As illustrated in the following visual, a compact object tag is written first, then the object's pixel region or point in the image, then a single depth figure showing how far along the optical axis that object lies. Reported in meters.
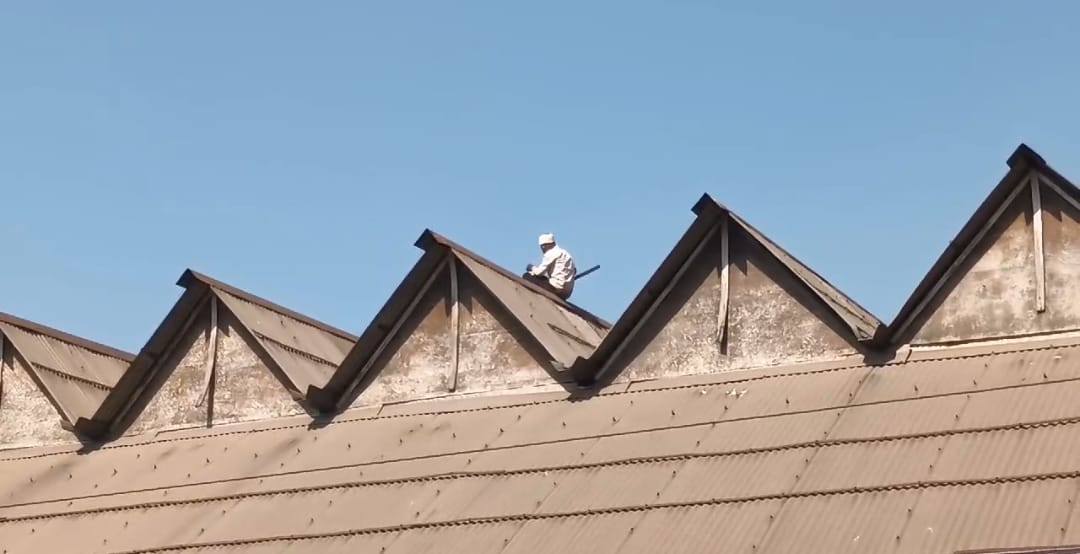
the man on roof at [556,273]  20.70
